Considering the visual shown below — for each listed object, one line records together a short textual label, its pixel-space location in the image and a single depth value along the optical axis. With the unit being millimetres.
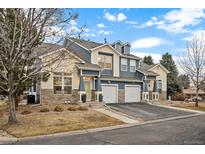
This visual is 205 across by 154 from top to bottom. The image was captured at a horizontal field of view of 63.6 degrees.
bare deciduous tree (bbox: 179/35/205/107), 19507
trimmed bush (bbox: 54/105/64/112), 12433
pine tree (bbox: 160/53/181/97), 28134
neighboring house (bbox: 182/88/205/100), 40780
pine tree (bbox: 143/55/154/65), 30586
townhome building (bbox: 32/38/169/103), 14539
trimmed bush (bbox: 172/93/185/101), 25446
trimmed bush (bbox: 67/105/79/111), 12782
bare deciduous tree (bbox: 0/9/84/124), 9154
